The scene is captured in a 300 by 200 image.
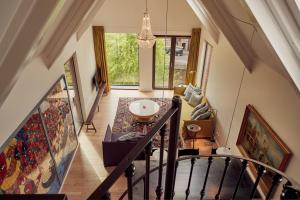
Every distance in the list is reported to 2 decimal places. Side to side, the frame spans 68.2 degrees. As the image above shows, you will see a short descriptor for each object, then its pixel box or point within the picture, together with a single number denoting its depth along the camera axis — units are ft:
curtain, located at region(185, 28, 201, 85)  24.51
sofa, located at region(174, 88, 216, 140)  19.27
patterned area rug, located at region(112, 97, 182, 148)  21.79
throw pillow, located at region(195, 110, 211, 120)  19.59
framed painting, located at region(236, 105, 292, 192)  10.83
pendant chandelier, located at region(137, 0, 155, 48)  15.74
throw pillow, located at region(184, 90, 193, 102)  24.04
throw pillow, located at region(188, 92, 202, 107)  22.76
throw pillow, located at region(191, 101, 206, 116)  20.83
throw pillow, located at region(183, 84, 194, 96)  24.37
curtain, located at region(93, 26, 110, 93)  24.79
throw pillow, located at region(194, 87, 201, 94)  23.59
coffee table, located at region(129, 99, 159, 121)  21.77
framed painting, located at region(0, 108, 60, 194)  9.45
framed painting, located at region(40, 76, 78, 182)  13.52
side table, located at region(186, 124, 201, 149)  16.56
